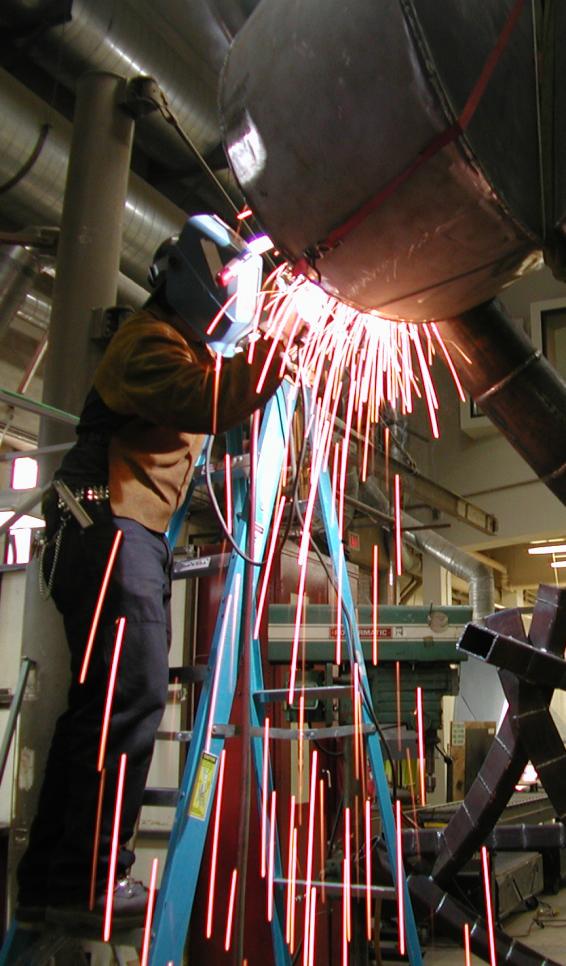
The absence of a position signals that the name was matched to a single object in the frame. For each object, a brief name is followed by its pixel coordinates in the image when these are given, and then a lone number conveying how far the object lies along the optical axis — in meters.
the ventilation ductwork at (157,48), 4.21
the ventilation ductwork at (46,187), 4.10
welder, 1.67
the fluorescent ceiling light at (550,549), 10.69
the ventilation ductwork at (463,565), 9.28
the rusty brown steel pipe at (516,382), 1.39
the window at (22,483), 3.58
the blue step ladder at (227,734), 1.63
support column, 2.43
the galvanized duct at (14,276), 3.83
